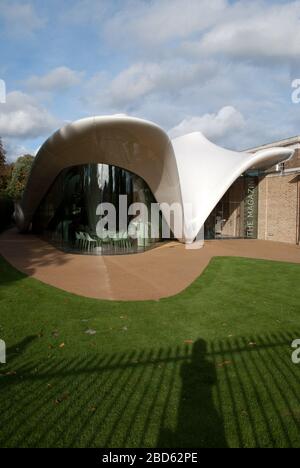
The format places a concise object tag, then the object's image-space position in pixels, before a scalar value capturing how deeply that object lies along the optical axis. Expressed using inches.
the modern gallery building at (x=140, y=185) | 484.1
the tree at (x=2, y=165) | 1123.3
